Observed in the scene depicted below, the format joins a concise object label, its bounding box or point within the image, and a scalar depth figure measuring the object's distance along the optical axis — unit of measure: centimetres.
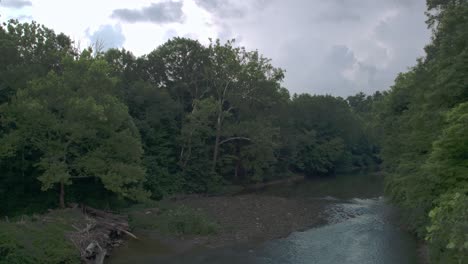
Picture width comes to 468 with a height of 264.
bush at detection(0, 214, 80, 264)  2038
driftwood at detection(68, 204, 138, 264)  2411
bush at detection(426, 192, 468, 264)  977
